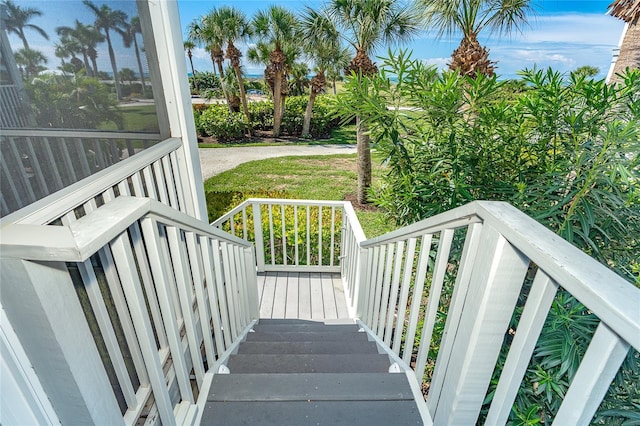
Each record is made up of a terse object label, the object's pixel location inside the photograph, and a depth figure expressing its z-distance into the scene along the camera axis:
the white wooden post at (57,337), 0.56
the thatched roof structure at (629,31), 2.73
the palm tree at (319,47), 7.83
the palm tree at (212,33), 11.12
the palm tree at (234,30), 11.01
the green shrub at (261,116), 14.08
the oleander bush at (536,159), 1.03
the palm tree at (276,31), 10.55
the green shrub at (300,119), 14.01
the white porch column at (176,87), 1.81
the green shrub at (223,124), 12.73
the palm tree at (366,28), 5.84
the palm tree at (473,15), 3.65
